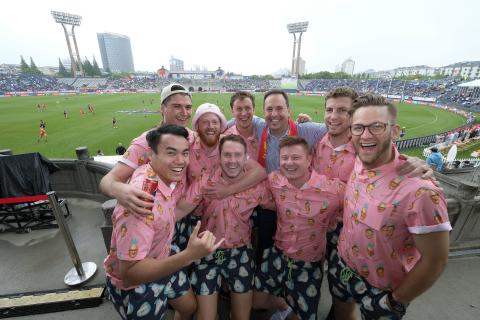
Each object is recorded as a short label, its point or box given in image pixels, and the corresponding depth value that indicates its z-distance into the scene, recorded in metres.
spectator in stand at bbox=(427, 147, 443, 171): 9.41
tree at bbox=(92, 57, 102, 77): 92.24
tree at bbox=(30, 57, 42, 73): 85.68
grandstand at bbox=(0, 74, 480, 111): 56.22
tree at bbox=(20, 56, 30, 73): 85.27
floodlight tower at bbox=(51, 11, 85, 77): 63.88
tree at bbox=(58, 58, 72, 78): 86.06
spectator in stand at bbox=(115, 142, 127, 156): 12.85
